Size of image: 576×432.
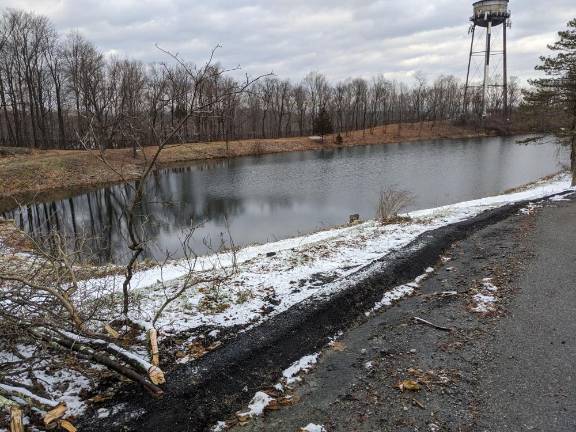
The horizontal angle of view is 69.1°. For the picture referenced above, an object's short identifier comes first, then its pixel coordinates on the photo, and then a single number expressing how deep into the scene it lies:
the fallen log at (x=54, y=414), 3.57
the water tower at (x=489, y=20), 64.56
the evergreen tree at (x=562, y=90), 18.50
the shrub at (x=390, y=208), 12.60
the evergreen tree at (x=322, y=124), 63.34
